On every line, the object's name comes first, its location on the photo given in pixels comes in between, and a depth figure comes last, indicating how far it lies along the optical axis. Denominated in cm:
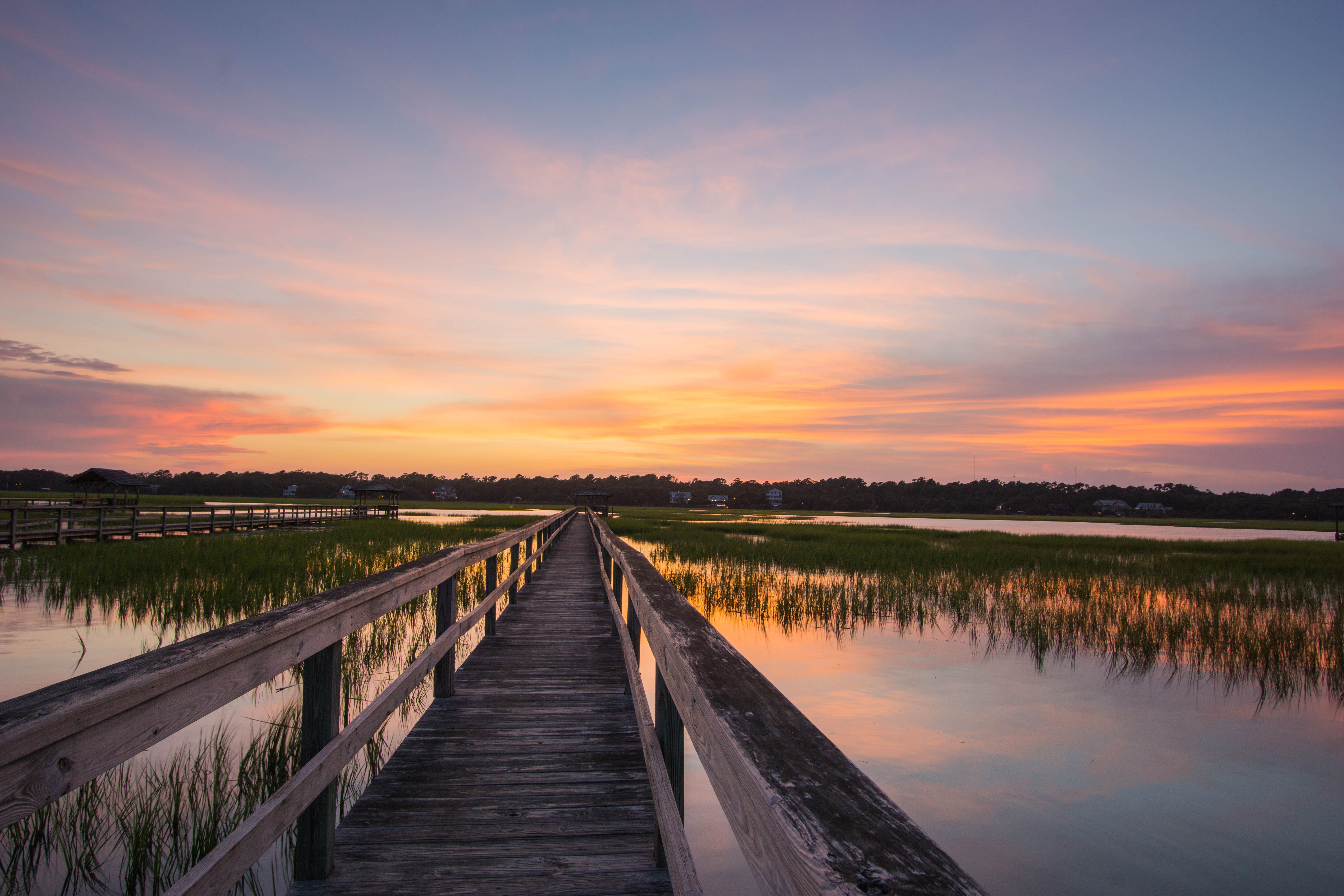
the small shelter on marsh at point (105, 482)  3453
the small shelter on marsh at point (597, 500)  5966
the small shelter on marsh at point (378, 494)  4828
